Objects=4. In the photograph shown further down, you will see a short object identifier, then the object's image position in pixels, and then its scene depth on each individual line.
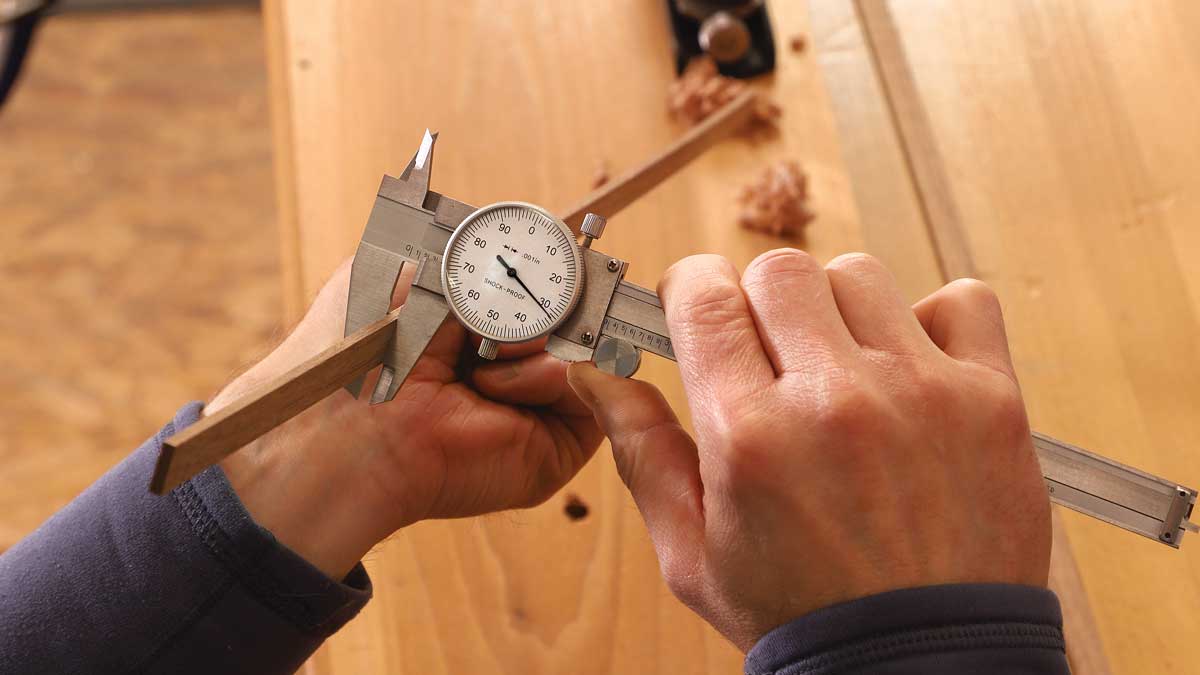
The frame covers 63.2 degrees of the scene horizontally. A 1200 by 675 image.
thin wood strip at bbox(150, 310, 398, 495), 0.52
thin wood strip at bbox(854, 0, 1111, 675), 0.83
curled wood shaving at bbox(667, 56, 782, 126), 1.09
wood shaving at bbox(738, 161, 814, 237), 1.01
